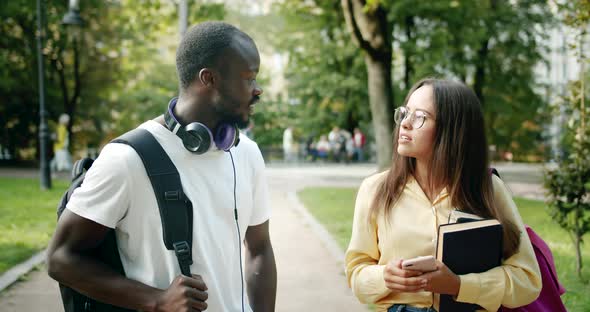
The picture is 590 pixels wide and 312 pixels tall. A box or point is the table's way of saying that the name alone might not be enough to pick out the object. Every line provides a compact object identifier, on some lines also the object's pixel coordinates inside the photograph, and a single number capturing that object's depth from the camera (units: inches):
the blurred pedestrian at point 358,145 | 1311.5
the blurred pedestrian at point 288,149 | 1247.4
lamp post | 618.5
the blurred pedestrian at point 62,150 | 827.4
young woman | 96.3
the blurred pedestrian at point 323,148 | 1315.2
